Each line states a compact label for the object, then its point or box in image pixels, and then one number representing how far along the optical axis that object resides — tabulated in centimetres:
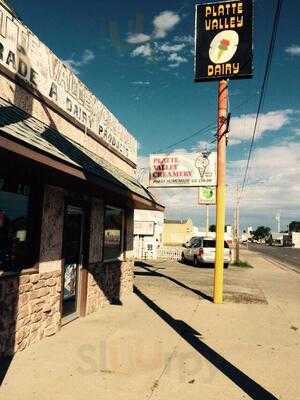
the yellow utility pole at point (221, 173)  1206
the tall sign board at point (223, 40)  1197
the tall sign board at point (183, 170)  1556
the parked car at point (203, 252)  2464
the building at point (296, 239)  12556
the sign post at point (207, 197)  3653
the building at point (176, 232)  8619
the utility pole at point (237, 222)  2968
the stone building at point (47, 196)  626
